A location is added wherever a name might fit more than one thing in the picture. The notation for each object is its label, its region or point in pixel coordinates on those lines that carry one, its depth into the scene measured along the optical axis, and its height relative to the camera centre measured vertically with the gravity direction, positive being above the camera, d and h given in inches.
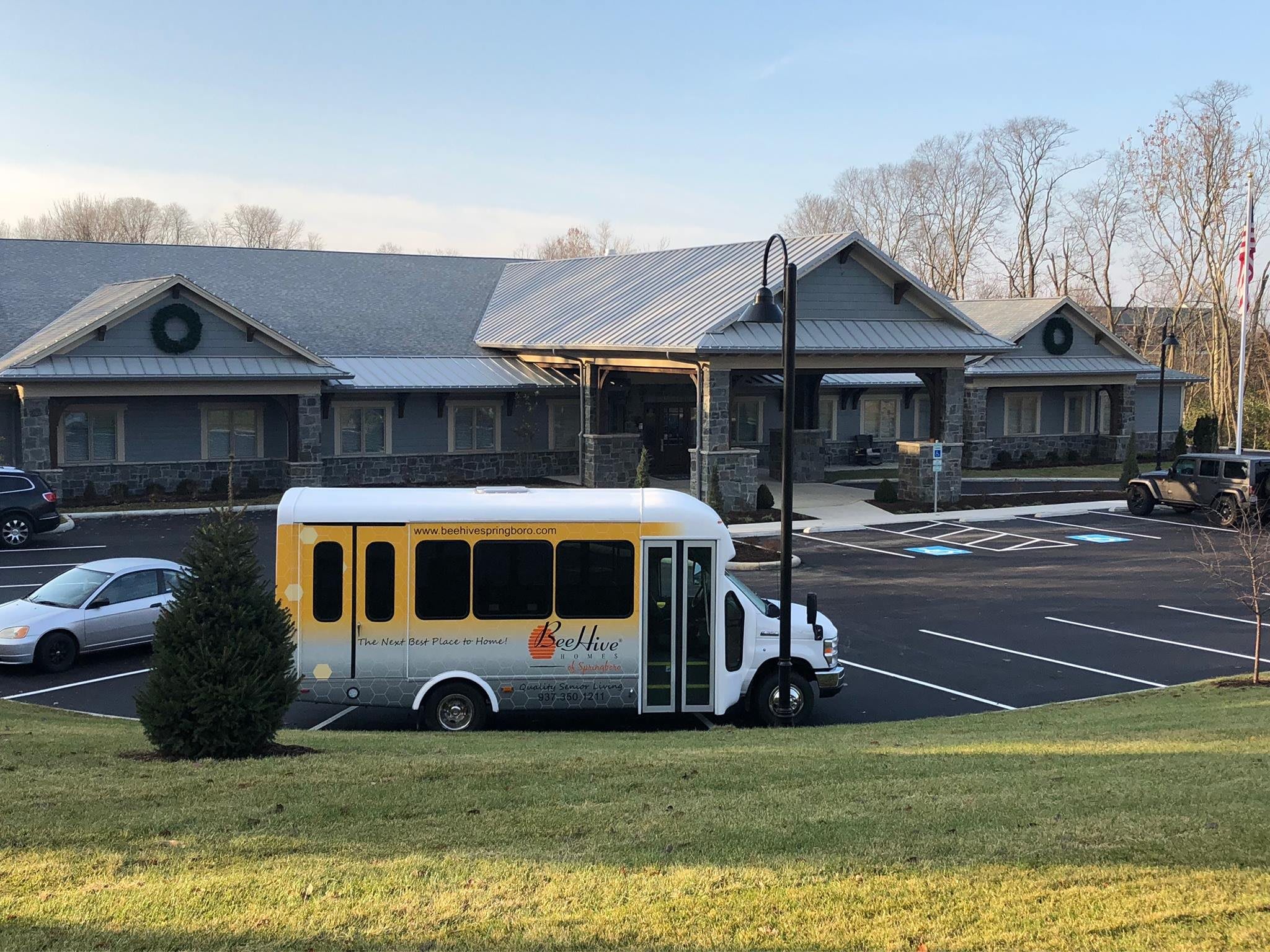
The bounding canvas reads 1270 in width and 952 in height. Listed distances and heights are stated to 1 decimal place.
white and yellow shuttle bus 518.6 -78.5
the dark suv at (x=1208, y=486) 1197.7 -69.4
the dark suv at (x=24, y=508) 1016.2 -76.1
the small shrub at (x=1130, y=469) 1465.3 -62.2
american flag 1435.8 +184.4
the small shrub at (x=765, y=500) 1251.8 -84.1
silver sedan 642.2 -105.4
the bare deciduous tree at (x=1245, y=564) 625.3 -112.5
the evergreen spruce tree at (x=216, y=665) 405.1 -82.3
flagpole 1437.0 +142.5
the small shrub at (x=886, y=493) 1334.9 -82.2
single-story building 1237.1 +56.1
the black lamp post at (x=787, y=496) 531.5 -34.9
